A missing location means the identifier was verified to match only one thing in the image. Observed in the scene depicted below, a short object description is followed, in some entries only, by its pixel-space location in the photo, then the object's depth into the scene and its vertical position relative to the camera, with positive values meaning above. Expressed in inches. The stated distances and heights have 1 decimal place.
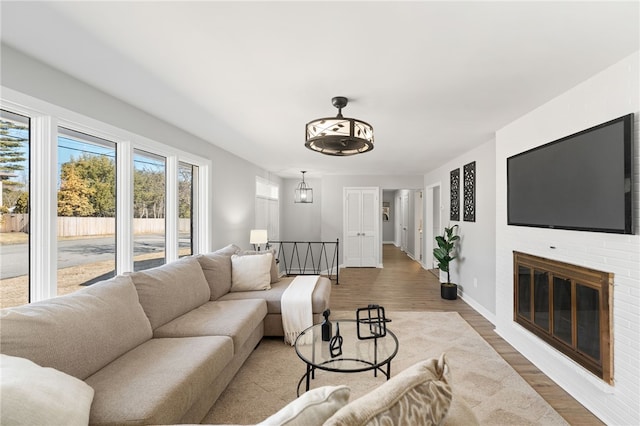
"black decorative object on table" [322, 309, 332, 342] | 95.8 -37.7
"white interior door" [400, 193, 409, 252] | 408.4 -9.5
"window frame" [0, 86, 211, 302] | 78.7 +11.0
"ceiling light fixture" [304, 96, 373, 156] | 84.9 +23.2
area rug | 82.6 -55.5
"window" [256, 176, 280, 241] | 249.8 +6.1
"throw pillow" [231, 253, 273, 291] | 137.3 -27.7
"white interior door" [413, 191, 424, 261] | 339.6 -12.3
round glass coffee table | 80.9 -41.4
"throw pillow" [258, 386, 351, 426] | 31.8 -21.5
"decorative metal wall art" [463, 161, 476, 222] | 177.8 +13.3
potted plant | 192.5 -29.6
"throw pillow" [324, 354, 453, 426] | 28.2 -19.2
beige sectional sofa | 57.1 -35.3
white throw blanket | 124.6 -42.6
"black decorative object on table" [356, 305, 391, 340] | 92.9 -40.1
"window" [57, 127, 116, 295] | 90.0 +1.6
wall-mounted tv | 74.2 +9.6
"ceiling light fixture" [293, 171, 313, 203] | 314.9 +21.5
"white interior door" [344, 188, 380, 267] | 301.4 -13.6
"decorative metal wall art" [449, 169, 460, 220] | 203.9 +13.0
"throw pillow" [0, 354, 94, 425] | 38.7 -26.2
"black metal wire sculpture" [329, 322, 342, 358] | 88.0 -40.5
